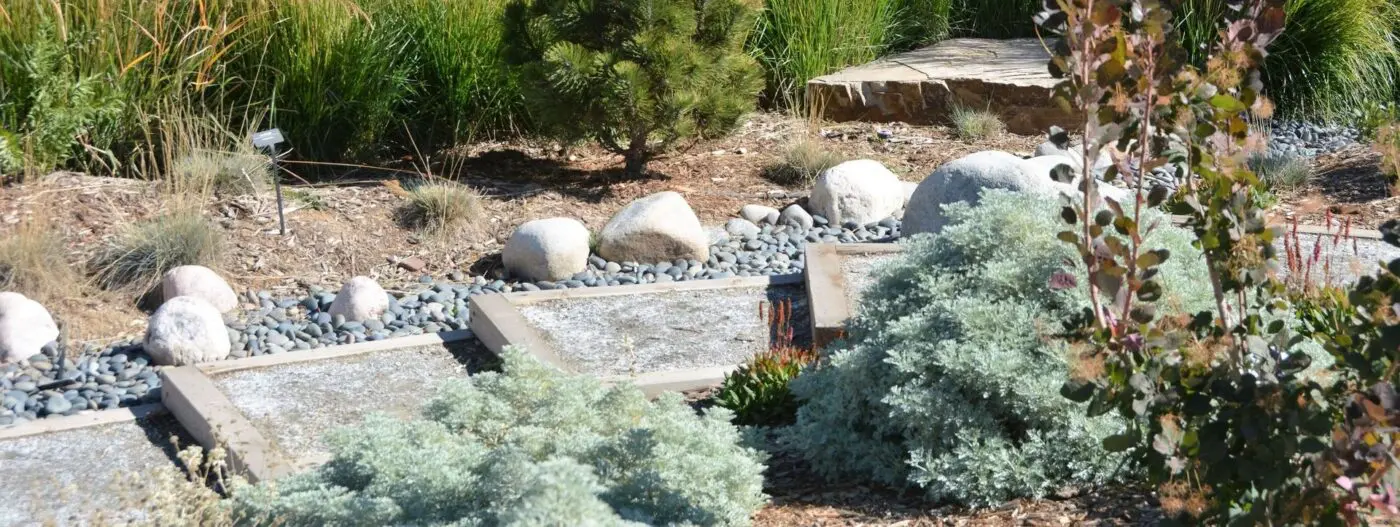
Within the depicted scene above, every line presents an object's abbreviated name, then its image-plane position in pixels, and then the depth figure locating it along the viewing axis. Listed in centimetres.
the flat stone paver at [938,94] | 883
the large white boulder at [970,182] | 586
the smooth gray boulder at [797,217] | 664
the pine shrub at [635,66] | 675
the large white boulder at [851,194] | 668
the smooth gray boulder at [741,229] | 648
